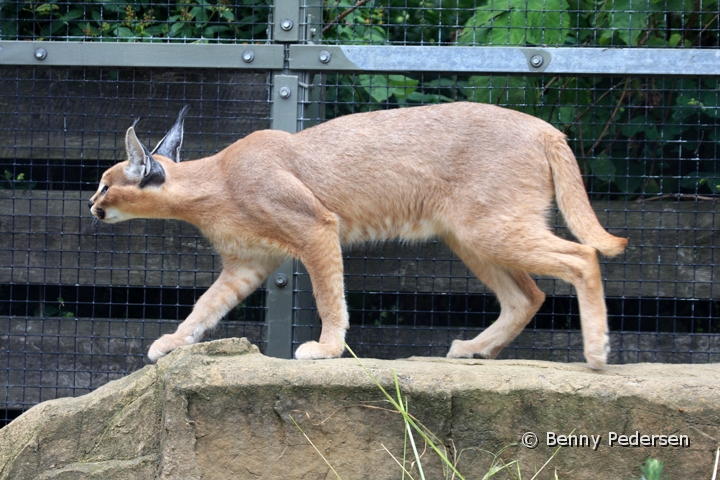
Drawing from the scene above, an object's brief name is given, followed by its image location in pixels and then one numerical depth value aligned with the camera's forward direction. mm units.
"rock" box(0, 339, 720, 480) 6254
